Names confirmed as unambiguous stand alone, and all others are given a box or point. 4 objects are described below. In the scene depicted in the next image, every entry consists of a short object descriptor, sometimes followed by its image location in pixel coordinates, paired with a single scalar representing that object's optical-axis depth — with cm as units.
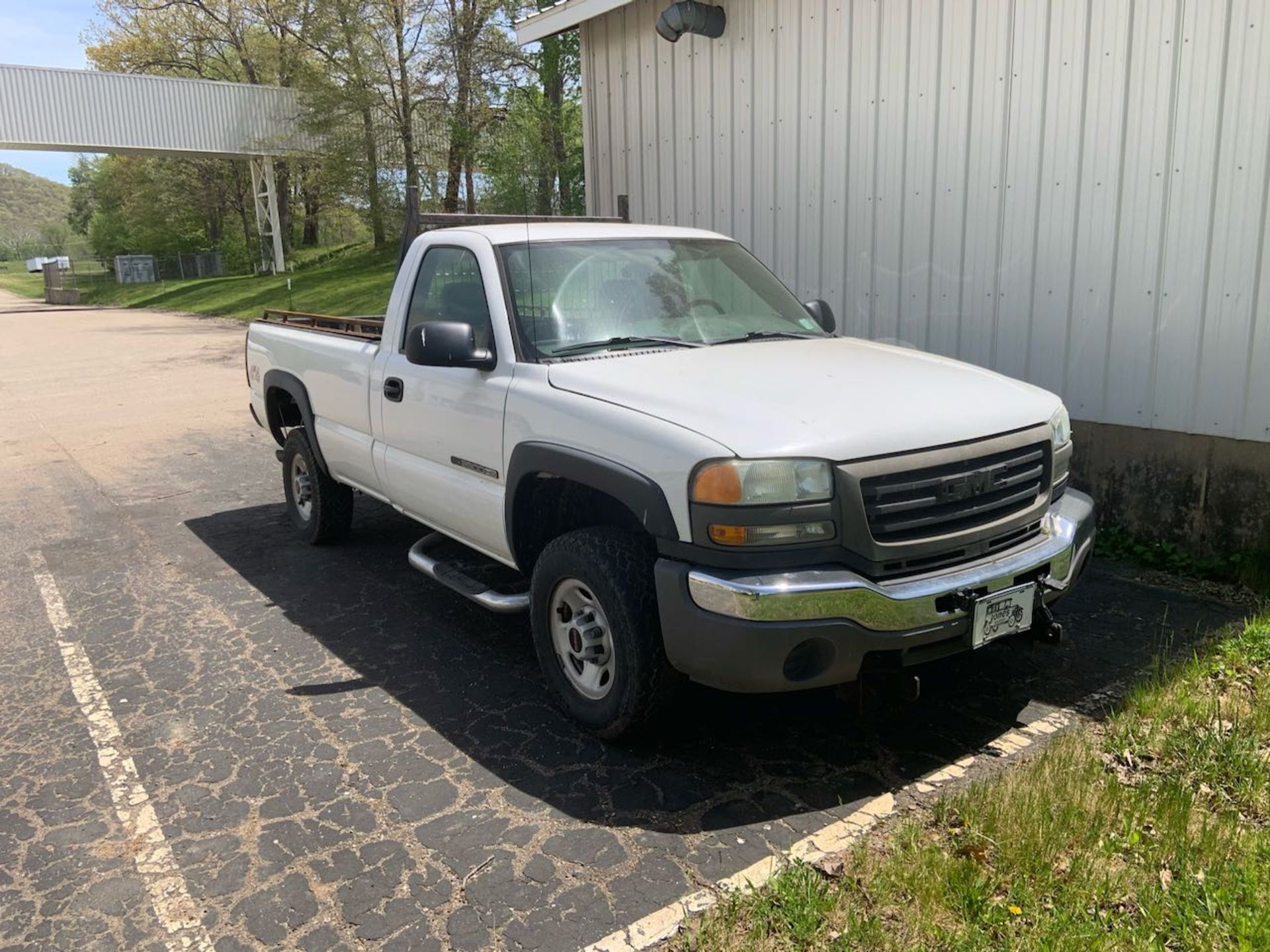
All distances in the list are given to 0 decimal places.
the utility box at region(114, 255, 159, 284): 4872
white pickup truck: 329
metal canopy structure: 2994
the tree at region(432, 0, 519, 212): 2950
